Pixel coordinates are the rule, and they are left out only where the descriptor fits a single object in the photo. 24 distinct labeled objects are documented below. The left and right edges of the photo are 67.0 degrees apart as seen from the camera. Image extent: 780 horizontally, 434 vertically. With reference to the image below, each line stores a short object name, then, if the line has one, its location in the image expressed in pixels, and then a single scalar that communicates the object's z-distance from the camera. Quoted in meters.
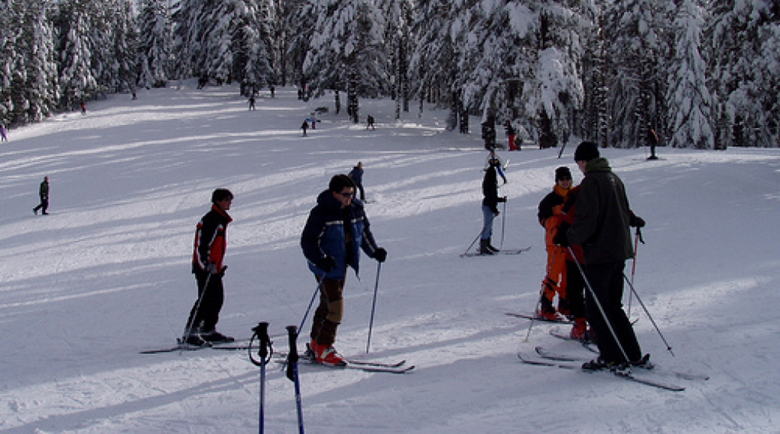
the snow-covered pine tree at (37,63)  47.62
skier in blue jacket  5.39
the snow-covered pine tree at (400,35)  38.56
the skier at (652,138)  20.97
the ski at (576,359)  4.79
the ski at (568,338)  5.86
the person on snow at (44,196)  18.86
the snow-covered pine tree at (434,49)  32.97
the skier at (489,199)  11.51
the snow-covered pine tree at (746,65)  25.62
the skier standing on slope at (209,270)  6.77
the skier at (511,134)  27.69
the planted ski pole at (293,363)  3.71
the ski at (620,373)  4.61
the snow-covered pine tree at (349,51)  37.43
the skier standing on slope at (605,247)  4.82
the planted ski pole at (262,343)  3.78
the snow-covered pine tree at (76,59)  57.31
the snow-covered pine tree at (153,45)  70.56
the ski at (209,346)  6.75
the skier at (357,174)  17.27
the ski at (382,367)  5.47
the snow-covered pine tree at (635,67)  33.53
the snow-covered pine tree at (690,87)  31.92
